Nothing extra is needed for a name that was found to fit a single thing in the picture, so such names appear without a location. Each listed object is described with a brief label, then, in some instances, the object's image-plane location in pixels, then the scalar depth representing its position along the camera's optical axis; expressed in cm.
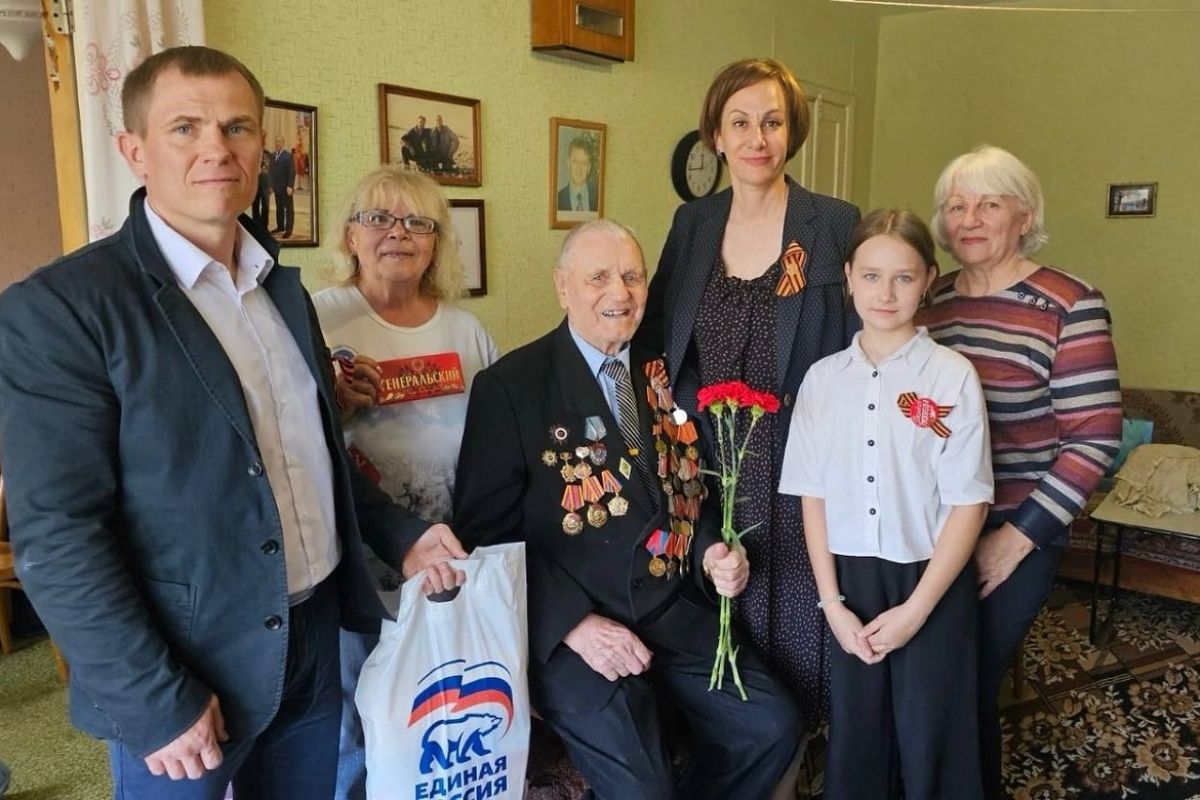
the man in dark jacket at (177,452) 110
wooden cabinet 323
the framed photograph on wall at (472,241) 308
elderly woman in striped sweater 175
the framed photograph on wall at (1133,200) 502
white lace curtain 205
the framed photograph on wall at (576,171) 345
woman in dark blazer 189
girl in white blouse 170
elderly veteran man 175
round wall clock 411
